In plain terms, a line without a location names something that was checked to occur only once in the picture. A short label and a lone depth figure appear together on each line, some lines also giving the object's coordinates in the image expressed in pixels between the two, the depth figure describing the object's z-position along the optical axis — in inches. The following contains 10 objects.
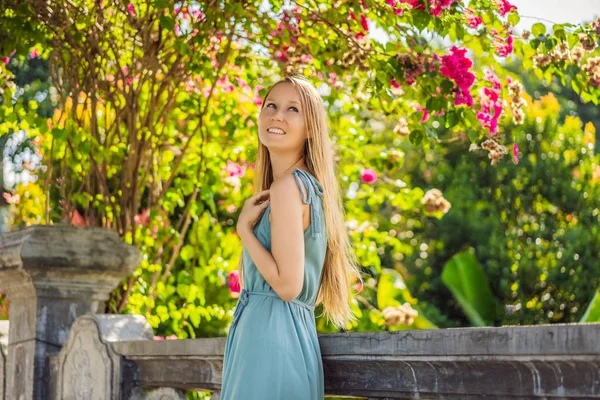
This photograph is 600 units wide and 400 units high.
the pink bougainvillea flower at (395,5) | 157.5
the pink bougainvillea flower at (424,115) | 168.2
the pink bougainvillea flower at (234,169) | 231.1
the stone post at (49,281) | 171.6
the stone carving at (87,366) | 155.2
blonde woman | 104.7
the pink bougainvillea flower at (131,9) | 182.1
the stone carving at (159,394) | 146.9
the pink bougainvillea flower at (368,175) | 241.9
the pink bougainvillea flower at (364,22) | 173.6
